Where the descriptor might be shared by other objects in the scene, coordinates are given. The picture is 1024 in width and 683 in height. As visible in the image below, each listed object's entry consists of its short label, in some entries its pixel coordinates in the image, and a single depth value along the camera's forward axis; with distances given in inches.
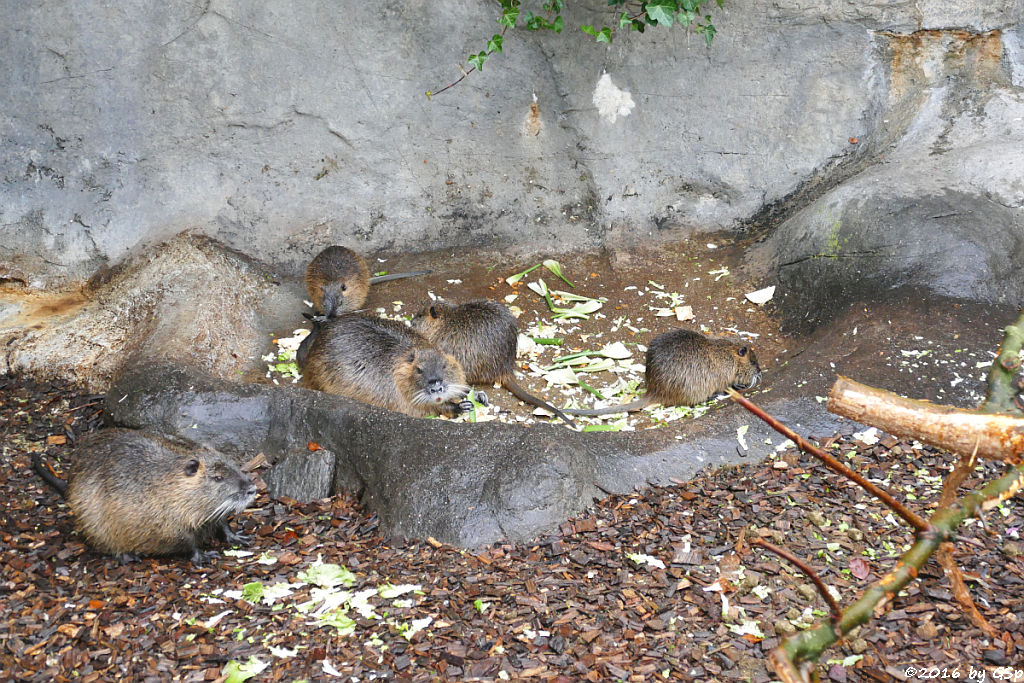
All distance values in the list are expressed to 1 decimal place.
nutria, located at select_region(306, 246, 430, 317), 232.1
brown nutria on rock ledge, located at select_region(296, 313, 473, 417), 211.3
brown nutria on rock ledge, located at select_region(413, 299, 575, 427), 220.4
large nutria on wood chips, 154.7
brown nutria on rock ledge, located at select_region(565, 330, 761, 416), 205.6
